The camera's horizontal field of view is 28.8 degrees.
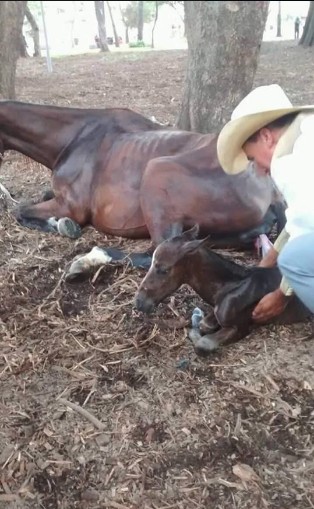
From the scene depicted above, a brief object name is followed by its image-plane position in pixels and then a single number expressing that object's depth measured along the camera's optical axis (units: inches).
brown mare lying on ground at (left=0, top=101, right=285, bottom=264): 159.3
